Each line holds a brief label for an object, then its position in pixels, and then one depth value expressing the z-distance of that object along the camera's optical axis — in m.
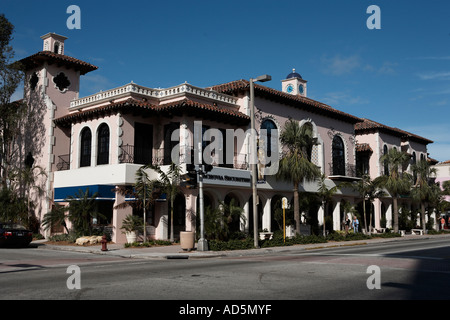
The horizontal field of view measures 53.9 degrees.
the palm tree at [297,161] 27.00
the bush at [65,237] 24.51
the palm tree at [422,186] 40.47
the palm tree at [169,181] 23.36
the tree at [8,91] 29.19
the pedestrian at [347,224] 34.84
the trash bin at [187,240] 20.25
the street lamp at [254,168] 21.53
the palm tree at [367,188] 36.44
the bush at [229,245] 20.82
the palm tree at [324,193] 30.35
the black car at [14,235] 22.19
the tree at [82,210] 24.03
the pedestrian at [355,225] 34.42
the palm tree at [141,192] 23.34
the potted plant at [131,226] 23.31
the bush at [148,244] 22.42
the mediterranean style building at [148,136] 25.23
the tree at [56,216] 24.55
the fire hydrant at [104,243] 20.30
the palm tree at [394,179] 36.09
